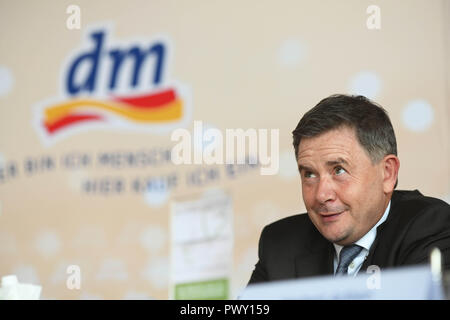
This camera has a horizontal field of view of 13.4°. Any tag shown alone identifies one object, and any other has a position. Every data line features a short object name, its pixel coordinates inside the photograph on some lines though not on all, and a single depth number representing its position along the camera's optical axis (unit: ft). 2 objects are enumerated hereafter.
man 9.72
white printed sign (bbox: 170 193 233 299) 11.97
